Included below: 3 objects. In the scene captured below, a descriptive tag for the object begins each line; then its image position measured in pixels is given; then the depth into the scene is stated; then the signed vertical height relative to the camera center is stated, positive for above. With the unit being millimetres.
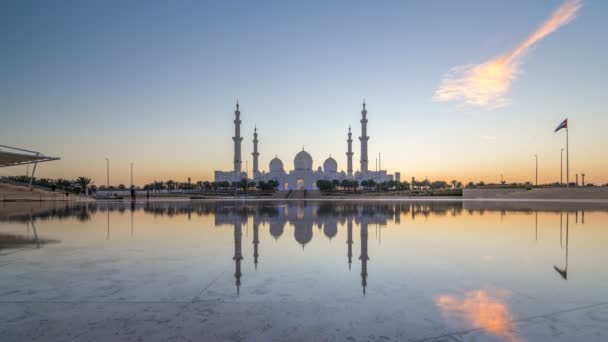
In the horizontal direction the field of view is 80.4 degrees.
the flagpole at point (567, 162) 41400 +1742
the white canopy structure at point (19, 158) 29808 +1752
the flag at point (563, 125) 38000 +5521
